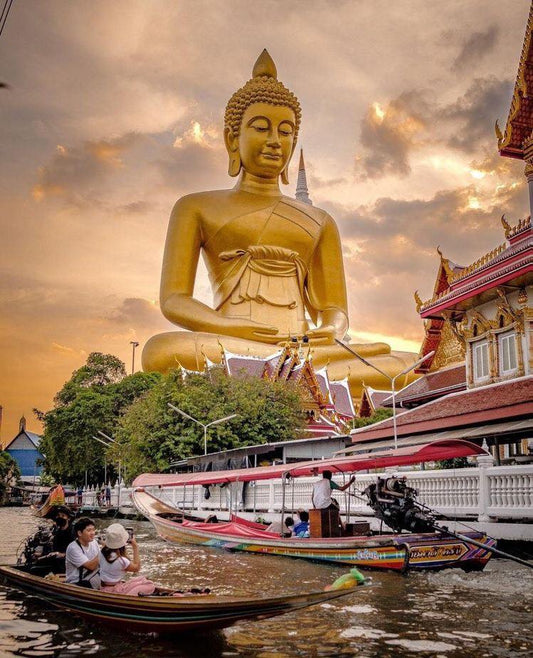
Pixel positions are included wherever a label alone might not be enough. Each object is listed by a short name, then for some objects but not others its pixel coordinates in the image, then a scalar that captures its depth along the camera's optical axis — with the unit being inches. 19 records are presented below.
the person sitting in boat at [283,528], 571.4
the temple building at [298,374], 1355.8
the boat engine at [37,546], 403.9
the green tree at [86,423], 1632.6
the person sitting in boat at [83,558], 316.5
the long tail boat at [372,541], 434.9
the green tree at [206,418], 1110.4
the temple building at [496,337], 603.5
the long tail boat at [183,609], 256.8
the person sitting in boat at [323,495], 516.7
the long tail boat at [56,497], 1105.9
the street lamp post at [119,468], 1495.8
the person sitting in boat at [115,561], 302.0
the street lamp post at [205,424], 1047.6
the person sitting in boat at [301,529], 557.9
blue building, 3501.5
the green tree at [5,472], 1940.6
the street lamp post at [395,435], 659.1
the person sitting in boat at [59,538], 378.9
